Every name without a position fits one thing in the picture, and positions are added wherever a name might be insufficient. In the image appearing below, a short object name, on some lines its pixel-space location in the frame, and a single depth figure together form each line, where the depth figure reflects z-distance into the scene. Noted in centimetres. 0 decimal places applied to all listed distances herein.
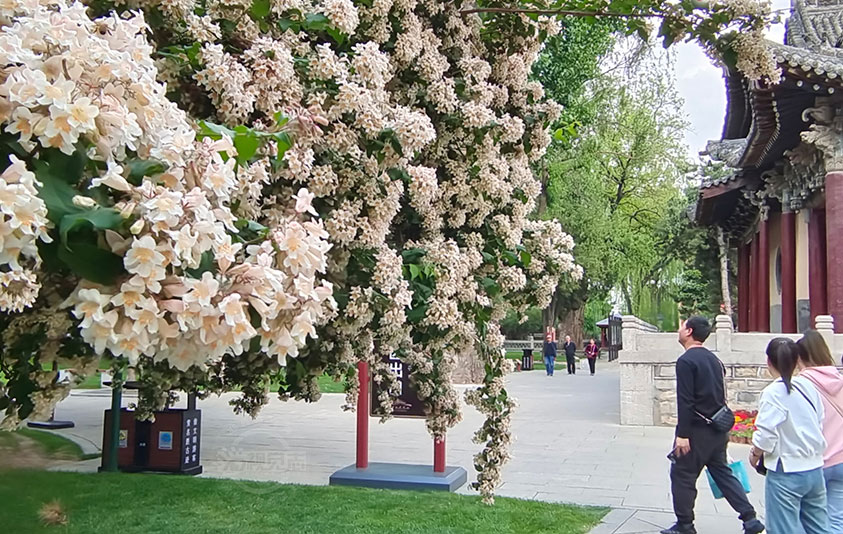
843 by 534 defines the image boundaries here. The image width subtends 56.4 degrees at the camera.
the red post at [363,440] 877
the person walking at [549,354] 2888
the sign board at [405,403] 1082
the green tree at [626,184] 2931
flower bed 1155
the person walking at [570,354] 2925
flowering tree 150
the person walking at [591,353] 2948
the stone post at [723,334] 1289
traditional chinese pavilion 1155
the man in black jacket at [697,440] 620
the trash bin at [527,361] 3256
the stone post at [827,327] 1142
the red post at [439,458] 830
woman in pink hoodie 521
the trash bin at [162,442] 895
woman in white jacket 503
